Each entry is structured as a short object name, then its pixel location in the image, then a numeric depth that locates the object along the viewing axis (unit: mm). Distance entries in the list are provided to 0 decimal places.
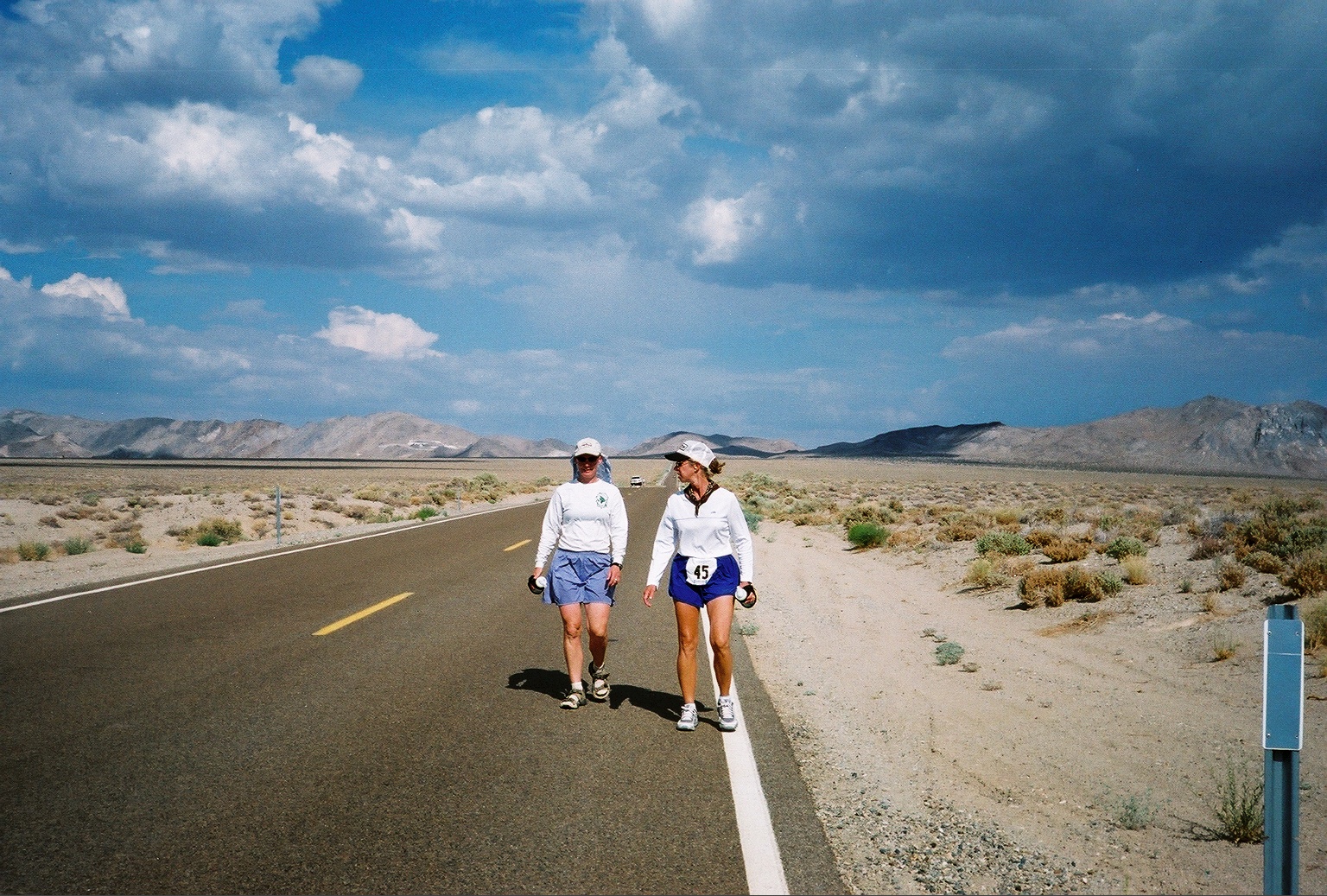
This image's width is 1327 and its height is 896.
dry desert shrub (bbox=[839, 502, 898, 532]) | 25062
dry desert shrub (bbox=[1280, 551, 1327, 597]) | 10031
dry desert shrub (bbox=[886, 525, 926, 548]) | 19156
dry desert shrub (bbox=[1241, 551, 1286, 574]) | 11305
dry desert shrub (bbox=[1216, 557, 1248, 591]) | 10945
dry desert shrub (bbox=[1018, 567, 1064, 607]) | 11945
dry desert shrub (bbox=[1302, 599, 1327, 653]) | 8352
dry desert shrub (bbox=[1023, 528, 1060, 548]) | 15586
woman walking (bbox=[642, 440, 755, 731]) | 6125
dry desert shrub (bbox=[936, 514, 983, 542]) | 18594
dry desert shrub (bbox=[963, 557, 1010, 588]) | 13641
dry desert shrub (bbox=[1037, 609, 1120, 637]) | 10734
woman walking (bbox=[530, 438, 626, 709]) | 6875
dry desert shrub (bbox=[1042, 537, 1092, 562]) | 14531
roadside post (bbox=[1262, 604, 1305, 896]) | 3699
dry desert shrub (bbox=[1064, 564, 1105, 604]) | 11781
